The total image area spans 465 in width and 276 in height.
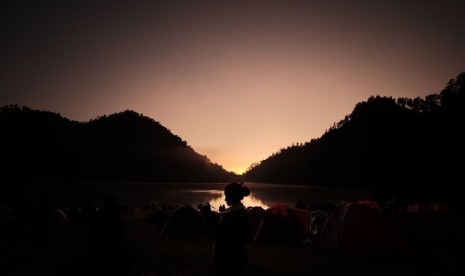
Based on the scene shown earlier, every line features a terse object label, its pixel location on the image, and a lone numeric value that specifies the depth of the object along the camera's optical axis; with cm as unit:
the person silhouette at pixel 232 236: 430
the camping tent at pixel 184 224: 1543
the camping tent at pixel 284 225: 1452
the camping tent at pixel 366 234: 1101
